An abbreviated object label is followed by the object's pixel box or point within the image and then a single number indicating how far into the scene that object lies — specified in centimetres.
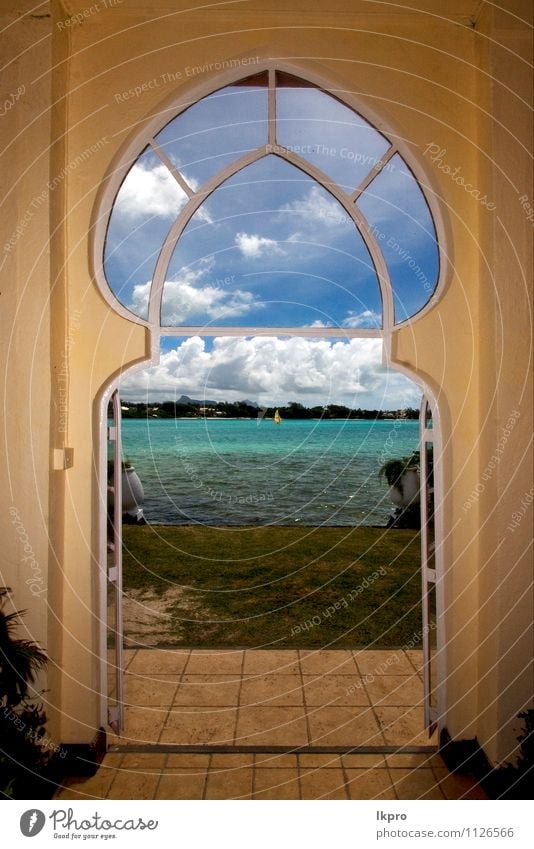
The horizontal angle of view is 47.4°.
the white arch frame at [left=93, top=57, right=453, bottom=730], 436
